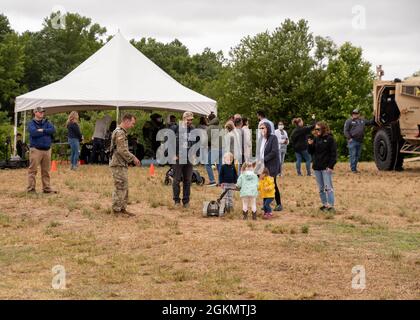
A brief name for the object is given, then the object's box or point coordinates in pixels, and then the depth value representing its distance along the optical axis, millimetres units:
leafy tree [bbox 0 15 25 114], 62594
